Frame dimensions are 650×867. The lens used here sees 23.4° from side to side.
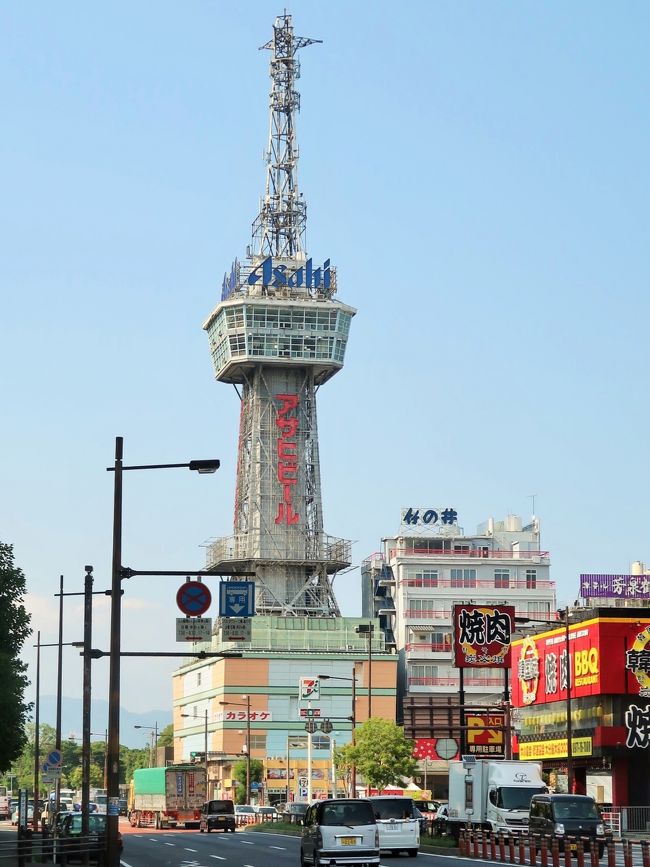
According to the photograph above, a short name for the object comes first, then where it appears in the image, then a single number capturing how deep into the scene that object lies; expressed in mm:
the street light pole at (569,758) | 75062
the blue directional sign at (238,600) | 45250
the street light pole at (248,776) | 130375
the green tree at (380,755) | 123938
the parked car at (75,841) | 43250
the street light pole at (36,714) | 78462
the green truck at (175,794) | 107062
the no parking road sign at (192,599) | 41531
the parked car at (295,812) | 94588
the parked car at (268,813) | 114975
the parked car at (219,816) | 95000
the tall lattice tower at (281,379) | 168125
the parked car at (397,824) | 52094
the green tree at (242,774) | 156750
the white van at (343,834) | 42250
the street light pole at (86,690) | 55906
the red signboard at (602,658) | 88250
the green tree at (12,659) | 60188
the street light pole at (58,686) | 75619
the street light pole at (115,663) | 37688
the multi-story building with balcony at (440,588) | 174375
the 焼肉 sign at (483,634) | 80938
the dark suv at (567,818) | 51094
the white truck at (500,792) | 57312
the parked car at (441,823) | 63562
